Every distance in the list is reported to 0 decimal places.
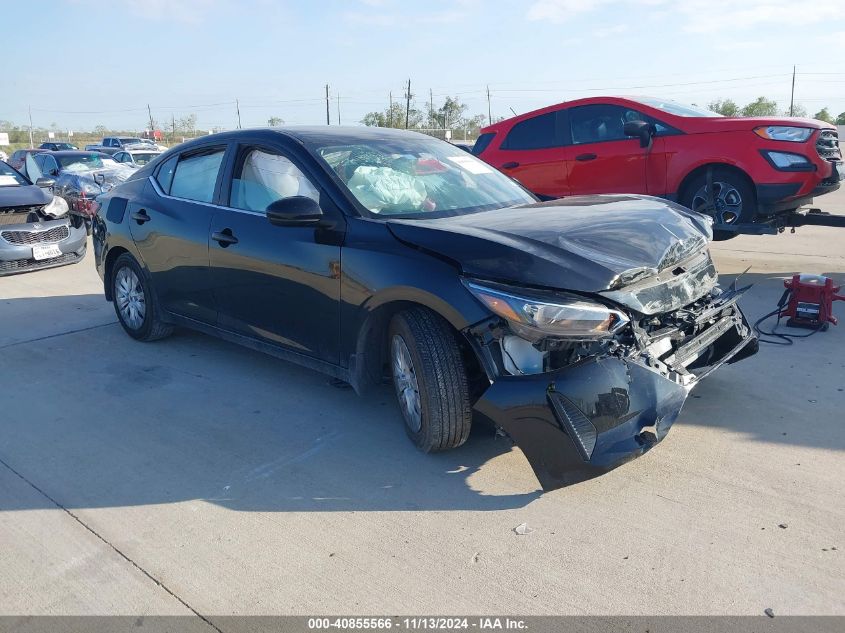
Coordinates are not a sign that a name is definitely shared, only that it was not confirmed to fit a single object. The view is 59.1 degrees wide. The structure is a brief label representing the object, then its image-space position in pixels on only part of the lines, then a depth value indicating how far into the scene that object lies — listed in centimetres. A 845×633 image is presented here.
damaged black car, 320
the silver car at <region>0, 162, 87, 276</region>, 920
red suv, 717
